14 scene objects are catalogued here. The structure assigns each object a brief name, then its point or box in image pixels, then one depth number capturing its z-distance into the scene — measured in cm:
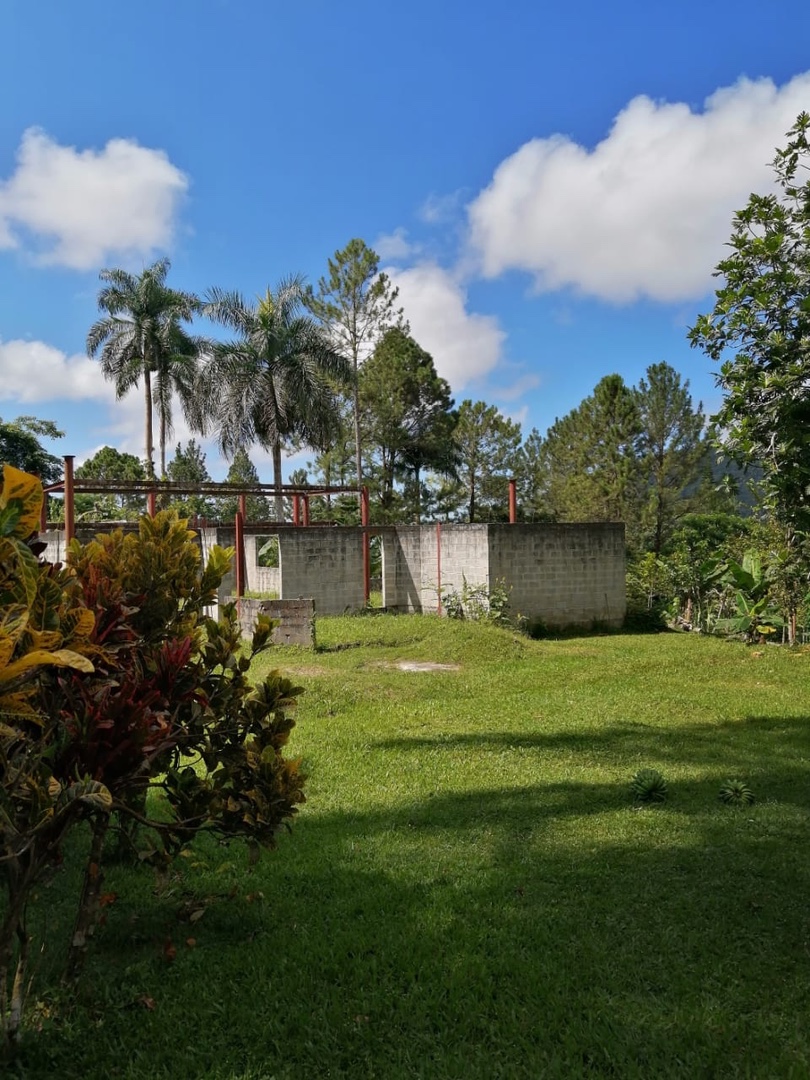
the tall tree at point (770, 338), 430
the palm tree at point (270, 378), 2462
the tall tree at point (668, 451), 2452
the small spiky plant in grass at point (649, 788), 448
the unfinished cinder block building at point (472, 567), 1289
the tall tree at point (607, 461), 2503
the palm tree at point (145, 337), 2509
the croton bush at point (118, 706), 182
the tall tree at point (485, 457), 2855
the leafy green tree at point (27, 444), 2969
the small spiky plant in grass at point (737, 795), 444
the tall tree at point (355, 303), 2728
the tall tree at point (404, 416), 2844
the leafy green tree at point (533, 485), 2956
